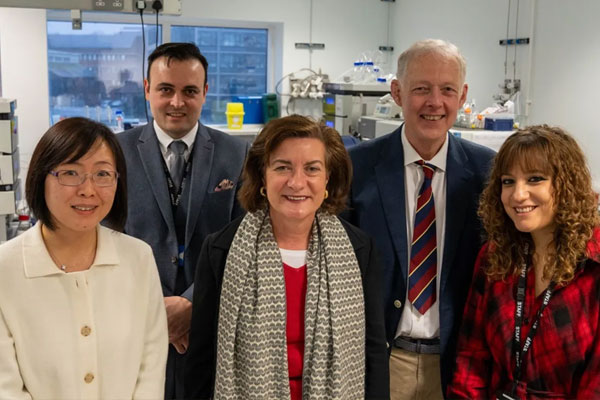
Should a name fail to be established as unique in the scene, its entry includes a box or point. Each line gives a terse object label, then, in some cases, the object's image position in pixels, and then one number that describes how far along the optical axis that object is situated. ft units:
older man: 5.75
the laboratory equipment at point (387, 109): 13.17
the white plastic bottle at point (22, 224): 12.41
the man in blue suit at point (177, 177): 6.02
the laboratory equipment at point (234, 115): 18.88
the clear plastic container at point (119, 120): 18.20
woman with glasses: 4.36
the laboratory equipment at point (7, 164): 10.90
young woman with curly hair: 4.87
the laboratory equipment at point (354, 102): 15.03
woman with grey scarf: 5.03
